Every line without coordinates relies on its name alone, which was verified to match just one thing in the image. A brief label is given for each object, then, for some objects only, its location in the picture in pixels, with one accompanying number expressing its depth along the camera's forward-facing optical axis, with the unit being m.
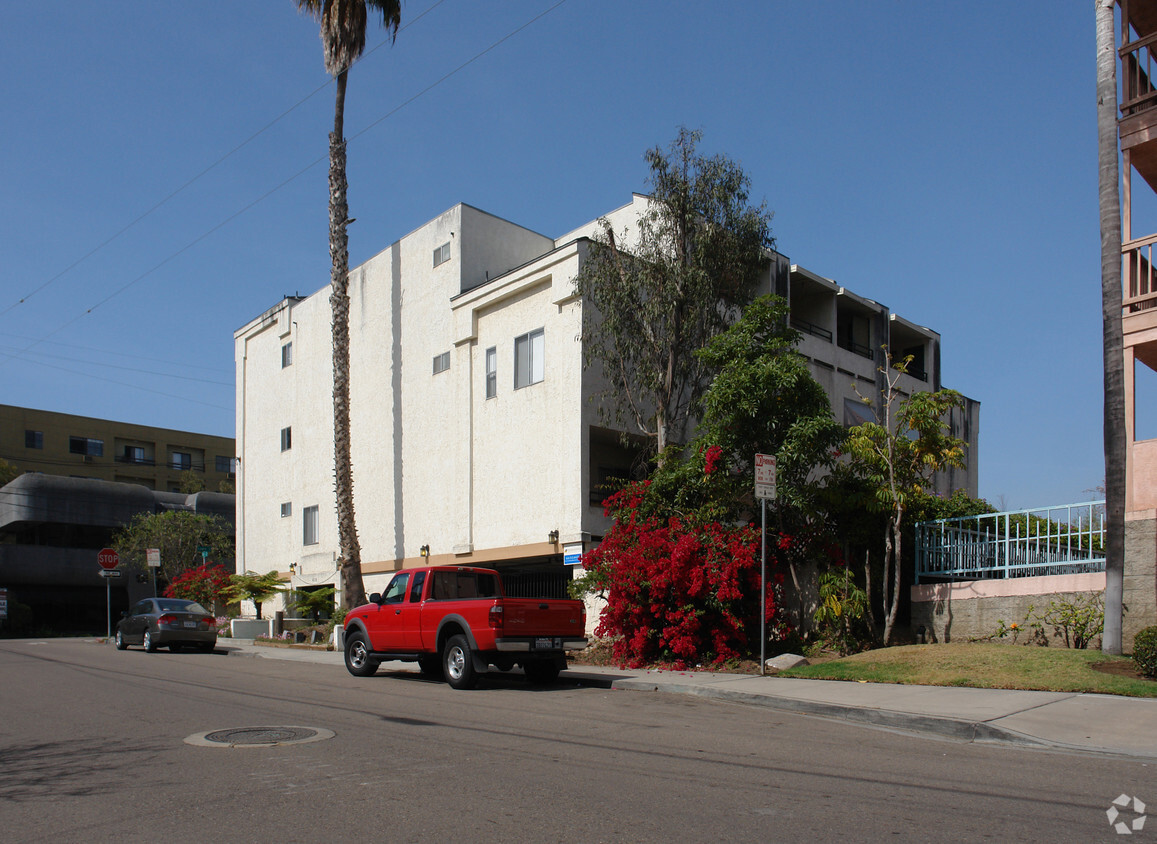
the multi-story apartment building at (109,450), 62.34
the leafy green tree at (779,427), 15.83
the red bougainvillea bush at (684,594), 15.16
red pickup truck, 13.35
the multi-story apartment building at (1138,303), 12.88
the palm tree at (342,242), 24.43
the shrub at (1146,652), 11.16
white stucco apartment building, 21.28
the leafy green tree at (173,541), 40.66
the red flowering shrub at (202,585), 33.06
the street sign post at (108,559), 28.64
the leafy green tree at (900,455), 15.78
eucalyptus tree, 19.47
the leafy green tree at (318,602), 28.38
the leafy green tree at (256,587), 30.47
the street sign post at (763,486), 13.52
